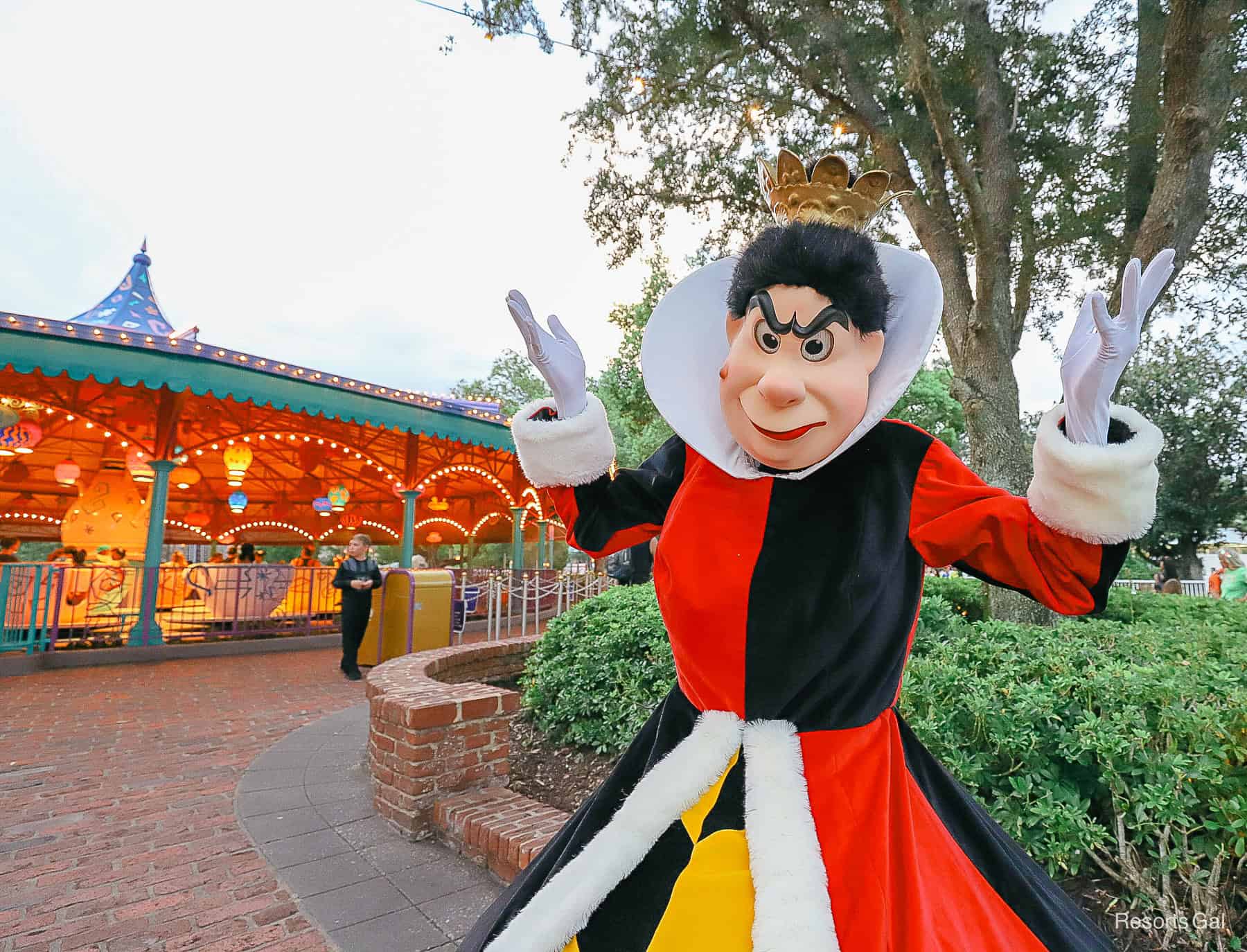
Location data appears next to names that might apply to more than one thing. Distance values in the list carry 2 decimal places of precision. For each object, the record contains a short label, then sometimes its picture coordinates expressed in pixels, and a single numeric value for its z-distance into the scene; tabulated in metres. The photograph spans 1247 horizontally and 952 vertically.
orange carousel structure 8.40
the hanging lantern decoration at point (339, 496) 16.38
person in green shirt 8.34
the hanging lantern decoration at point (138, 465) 11.08
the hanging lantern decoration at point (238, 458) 11.77
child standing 8.07
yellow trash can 8.71
